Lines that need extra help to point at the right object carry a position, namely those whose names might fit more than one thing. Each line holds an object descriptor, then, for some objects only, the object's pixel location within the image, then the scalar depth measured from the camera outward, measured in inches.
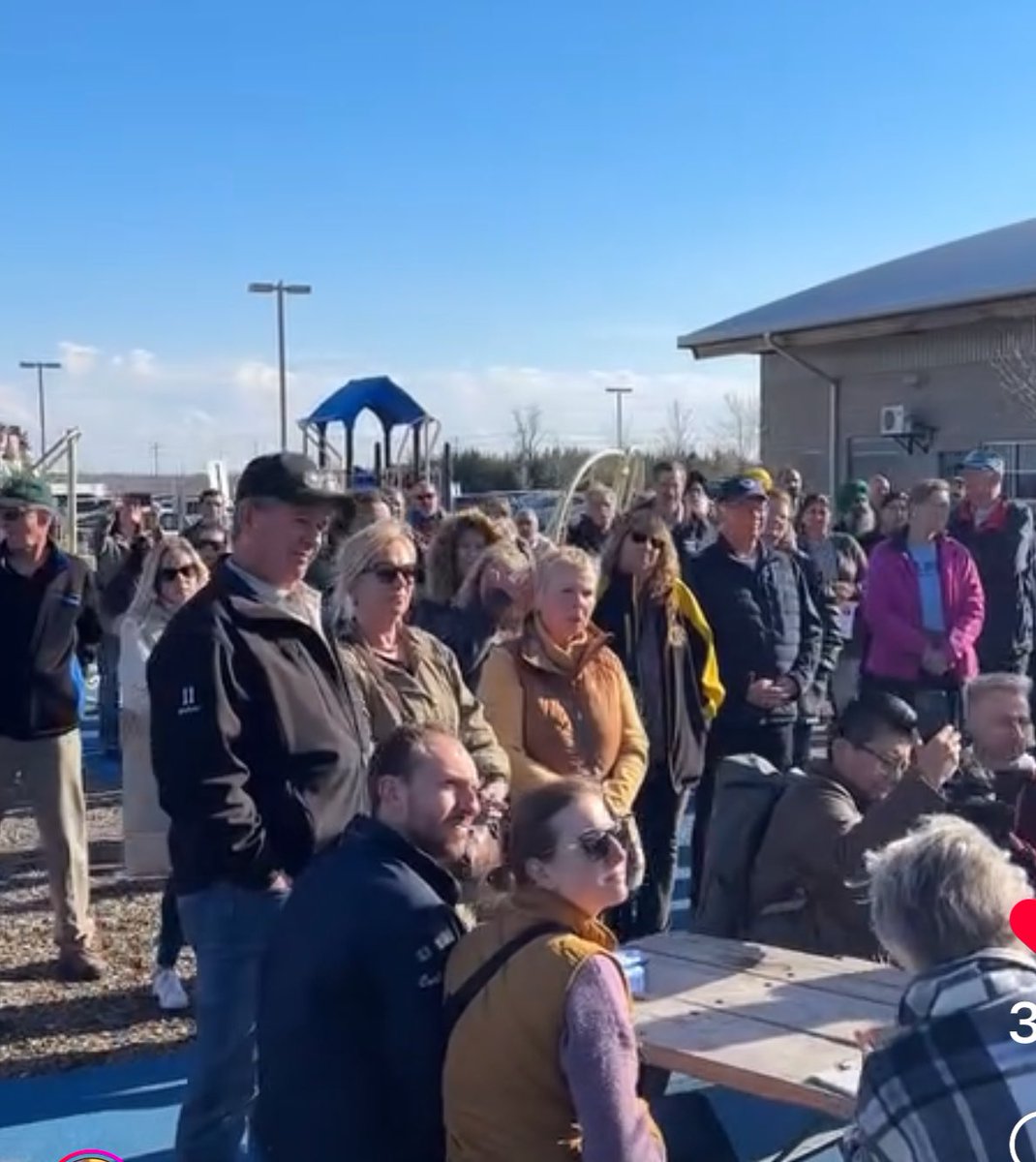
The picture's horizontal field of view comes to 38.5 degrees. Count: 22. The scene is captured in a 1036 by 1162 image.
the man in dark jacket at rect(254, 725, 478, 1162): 100.2
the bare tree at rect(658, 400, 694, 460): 1751.7
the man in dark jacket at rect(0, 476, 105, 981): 216.5
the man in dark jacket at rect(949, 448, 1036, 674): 293.4
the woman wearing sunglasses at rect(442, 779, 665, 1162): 93.5
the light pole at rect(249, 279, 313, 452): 1144.8
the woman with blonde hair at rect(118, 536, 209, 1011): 237.3
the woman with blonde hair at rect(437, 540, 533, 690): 227.6
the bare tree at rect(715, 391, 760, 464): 1655.6
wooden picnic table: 116.1
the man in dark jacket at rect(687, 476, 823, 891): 233.6
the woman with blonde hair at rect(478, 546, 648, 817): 185.9
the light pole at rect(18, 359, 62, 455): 1854.1
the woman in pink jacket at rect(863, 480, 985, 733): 269.7
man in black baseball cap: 123.2
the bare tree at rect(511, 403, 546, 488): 1738.4
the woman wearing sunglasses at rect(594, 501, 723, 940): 217.5
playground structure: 627.2
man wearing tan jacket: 159.5
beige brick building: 802.2
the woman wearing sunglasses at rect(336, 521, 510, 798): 153.6
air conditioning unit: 886.4
